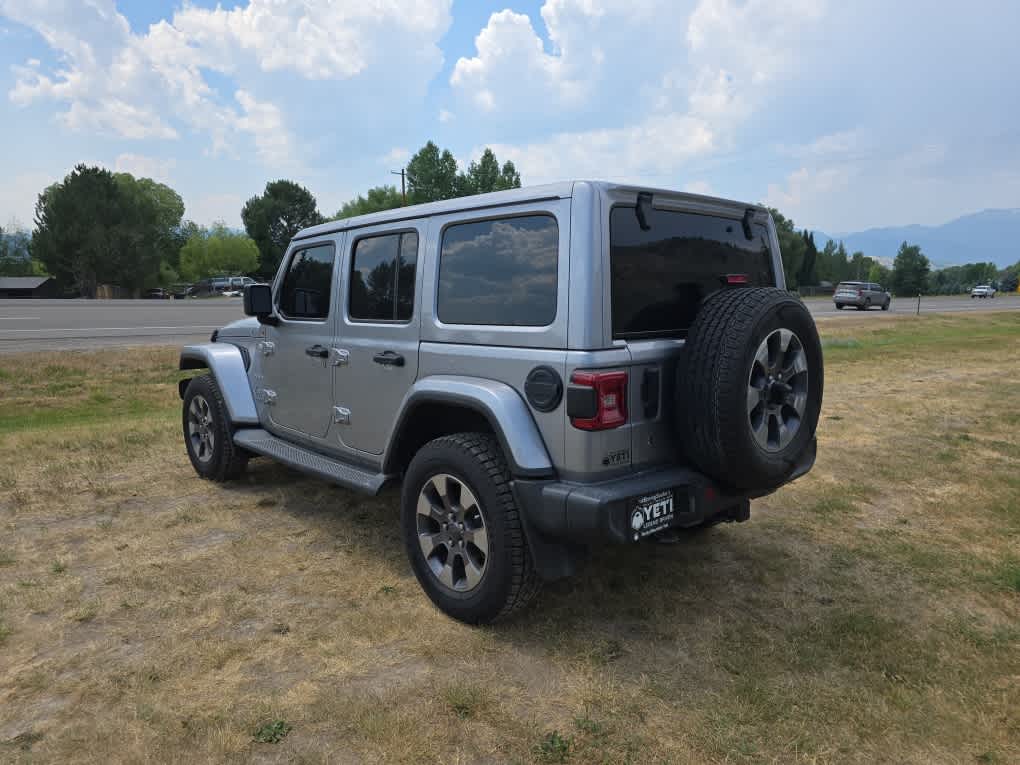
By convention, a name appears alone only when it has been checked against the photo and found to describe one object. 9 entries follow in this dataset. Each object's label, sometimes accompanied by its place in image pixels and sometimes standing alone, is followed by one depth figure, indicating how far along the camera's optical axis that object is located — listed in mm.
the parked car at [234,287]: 50069
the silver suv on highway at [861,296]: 33656
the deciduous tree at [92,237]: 58062
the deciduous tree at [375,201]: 88688
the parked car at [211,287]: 51794
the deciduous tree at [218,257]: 79062
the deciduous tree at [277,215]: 73375
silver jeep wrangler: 2785
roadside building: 61625
